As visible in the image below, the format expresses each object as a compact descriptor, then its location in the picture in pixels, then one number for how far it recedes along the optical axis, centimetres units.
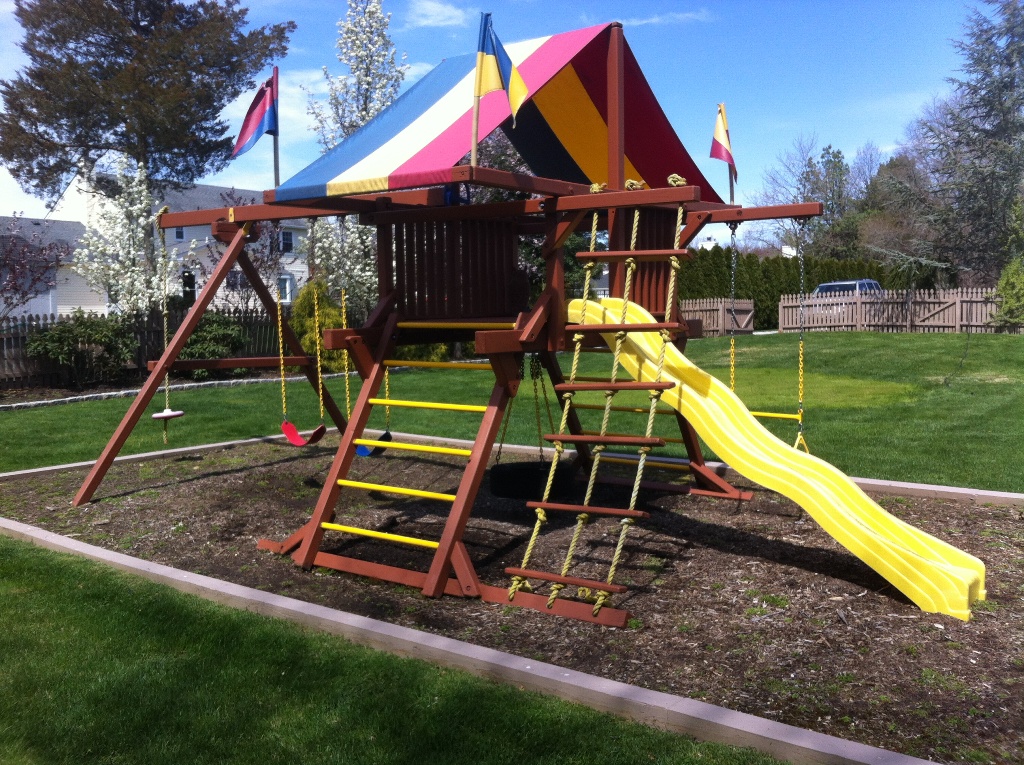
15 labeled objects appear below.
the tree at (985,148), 2845
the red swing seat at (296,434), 798
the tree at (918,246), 3002
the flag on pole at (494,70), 492
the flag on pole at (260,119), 756
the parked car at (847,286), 3566
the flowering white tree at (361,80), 2612
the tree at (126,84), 3275
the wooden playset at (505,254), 523
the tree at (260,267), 2655
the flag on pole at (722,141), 765
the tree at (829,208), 5381
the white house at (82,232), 4778
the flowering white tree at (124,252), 2555
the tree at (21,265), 1952
